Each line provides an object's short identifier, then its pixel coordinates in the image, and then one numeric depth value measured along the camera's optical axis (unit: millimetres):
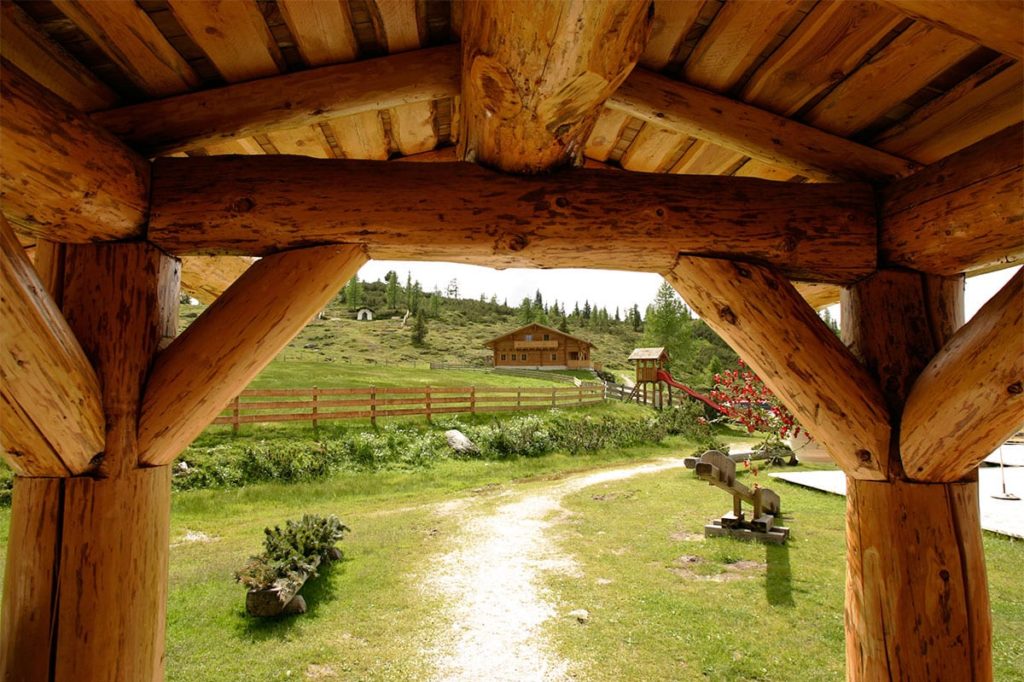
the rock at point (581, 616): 5224
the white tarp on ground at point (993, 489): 7508
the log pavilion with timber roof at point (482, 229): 1927
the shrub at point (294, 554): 5516
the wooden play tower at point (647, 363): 27227
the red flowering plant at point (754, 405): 9352
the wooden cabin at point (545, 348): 41625
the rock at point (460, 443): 15188
